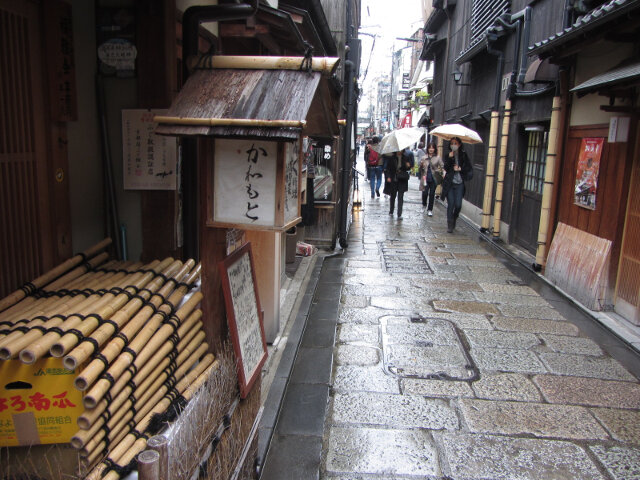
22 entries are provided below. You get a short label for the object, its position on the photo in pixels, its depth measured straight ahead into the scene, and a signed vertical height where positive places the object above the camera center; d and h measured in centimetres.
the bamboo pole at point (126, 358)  251 -117
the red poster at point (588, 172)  880 -15
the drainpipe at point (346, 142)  1237 +35
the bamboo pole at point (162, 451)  230 -139
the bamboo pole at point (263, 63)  343 +62
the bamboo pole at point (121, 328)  254 -103
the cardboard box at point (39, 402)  261 -134
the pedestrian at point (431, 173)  1742 -50
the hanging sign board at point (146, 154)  431 -4
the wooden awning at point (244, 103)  303 +31
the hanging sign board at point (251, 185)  335 -21
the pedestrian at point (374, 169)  2377 -60
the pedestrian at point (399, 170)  1708 -43
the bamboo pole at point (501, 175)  1417 -41
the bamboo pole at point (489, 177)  1506 -51
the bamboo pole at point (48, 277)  307 -87
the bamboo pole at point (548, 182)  1034 -41
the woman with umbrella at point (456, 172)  1503 -37
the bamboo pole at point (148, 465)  217 -136
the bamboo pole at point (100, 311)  251 -96
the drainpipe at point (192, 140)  364 +9
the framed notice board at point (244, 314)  385 -134
